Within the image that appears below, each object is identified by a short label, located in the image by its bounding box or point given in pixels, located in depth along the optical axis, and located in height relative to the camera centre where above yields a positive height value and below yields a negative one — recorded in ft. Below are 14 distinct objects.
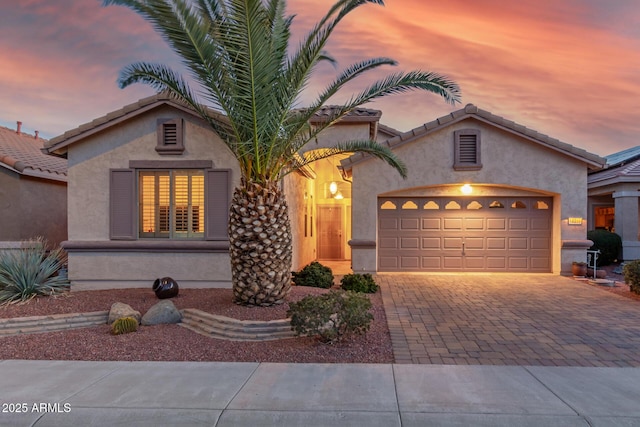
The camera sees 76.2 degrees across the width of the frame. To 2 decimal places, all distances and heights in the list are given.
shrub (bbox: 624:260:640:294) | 32.17 -4.89
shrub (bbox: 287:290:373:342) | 19.53 -5.07
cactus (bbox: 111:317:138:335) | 22.61 -6.44
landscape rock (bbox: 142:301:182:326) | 24.53 -6.31
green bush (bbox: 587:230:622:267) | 51.37 -4.03
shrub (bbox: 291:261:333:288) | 34.53 -5.59
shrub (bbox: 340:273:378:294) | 33.30 -5.94
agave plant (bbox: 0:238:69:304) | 29.50 -4.88
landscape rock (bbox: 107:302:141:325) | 24.68 -6.22
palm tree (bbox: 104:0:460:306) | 21.95 +7.59
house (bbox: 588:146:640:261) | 53.11 +2.30
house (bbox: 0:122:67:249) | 41.19 +1.64
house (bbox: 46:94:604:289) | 34.63 +1.53
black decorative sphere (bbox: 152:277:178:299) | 29.76 -5.63
